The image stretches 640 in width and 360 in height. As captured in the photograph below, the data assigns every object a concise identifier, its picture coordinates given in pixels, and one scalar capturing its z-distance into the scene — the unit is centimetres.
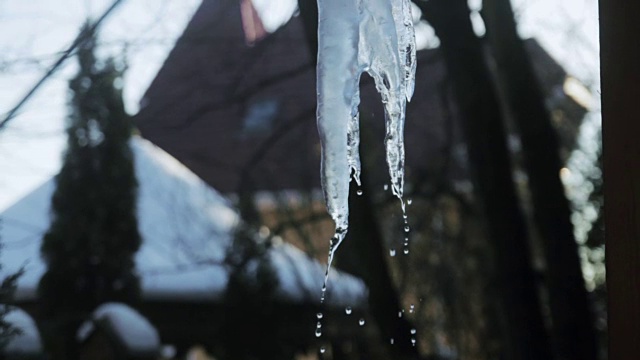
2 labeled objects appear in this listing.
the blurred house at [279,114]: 541
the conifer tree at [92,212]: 519
